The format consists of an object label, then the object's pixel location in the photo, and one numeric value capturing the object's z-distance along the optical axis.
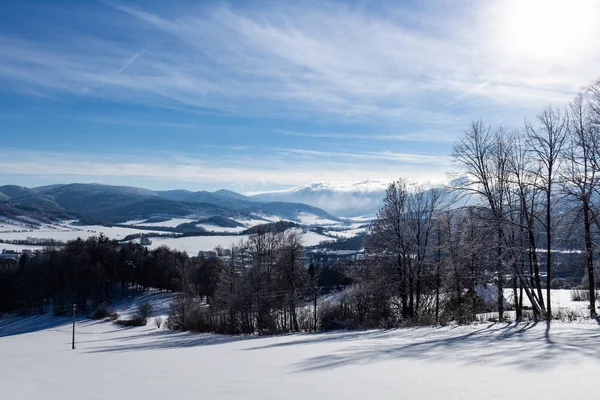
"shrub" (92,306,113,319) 60.25
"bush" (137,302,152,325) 53.78
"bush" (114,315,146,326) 52.40
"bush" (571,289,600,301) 28.34
